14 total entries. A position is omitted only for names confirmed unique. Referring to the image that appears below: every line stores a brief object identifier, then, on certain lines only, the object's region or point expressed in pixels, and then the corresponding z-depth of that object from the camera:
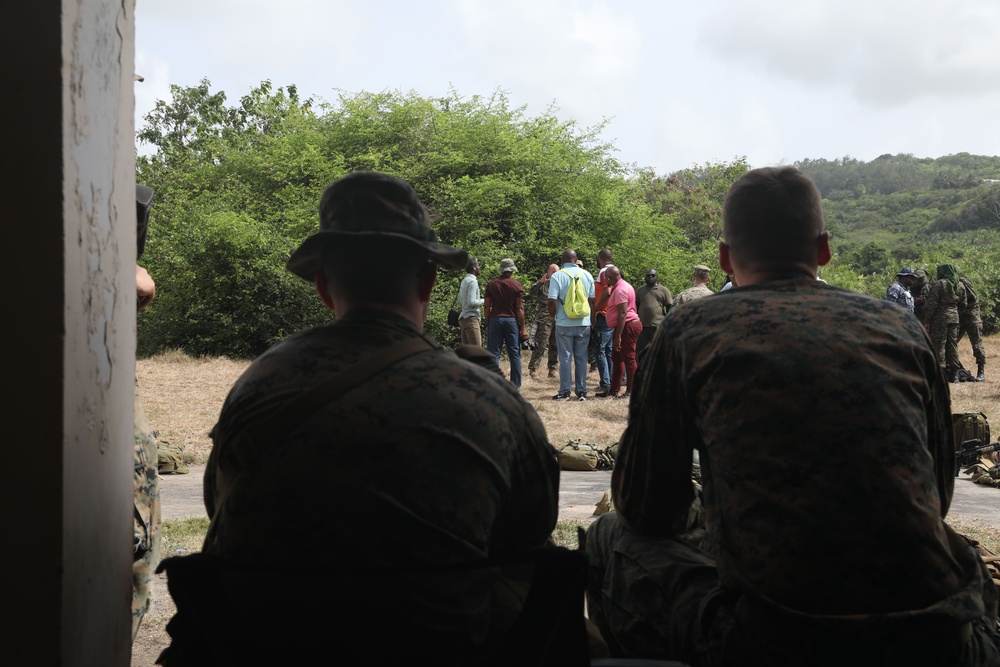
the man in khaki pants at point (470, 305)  13.12
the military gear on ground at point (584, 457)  8.37
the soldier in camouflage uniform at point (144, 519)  3.18
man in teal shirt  12.68
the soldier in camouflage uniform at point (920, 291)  15.84
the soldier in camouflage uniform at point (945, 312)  15.11
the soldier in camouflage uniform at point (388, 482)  1.67
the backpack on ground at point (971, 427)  8.77
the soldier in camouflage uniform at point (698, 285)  8.38
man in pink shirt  12.71
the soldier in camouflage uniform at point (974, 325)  15.44
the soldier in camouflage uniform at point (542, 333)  15.49
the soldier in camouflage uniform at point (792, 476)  2.04
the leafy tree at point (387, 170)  21.25
